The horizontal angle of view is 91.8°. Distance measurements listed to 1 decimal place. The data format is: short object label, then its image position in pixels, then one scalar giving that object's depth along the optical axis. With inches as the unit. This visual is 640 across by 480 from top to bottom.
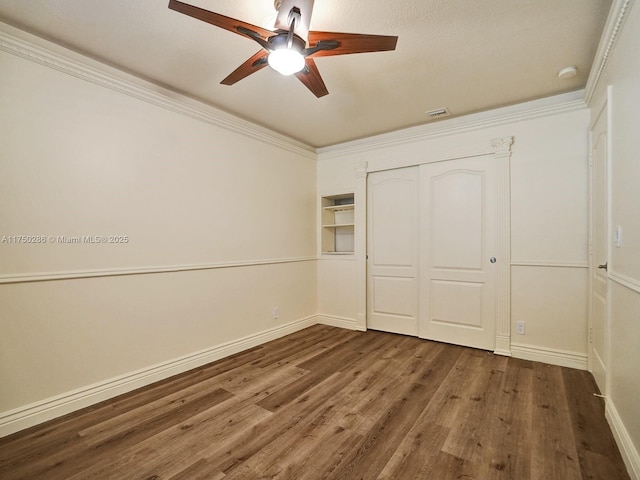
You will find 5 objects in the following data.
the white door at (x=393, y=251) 153.3
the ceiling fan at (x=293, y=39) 62.0
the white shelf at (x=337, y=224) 180.5
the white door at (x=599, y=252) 88.2
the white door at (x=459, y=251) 132.1
